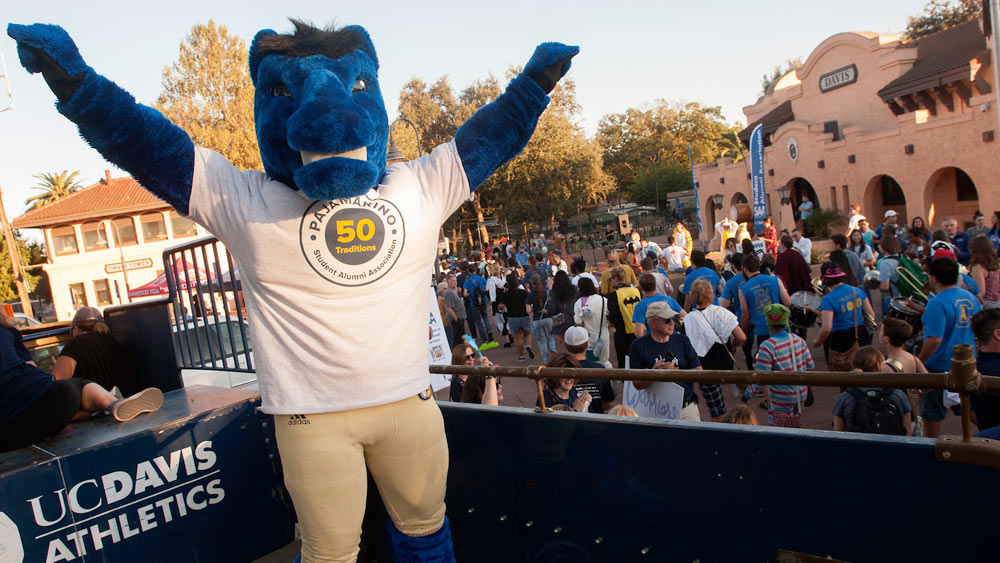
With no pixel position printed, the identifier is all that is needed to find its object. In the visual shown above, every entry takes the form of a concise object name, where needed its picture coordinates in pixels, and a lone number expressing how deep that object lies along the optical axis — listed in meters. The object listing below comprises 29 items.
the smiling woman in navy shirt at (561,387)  4.51
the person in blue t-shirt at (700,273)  8.25
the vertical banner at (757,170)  21.91
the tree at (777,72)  80.62
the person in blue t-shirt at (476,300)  12.84
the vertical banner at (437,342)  8.41
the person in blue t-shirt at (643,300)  6.71
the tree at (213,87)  23.38
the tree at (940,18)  33.72
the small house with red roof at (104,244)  36.78
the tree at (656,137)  52.09
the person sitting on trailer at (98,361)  4.09
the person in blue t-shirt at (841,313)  6.32
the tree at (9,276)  41.75
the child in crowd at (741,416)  3.75
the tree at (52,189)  59.32
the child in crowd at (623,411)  3.52
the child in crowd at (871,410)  3.96
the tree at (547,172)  35.94
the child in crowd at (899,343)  4.70
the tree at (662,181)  47.06
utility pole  25.64
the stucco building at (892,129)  19.66
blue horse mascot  2.23
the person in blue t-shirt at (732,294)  8.01
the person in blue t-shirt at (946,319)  5.00
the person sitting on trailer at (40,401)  3.02
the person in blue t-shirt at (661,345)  5.25
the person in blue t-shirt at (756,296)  7.39
